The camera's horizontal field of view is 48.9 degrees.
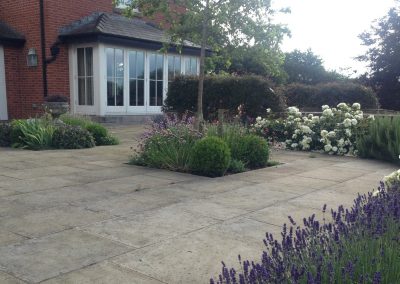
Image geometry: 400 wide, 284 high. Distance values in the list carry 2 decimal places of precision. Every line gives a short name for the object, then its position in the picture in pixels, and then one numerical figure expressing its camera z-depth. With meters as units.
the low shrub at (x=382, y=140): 8.96
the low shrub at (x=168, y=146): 7.52
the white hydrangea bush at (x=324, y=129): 10.35
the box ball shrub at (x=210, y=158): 6.99
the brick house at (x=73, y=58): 15.12
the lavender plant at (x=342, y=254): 2.27
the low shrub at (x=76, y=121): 11.39
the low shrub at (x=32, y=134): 10.00
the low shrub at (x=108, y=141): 10.97
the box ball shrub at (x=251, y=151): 8.00
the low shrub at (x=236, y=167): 7.47
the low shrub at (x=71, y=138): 10.20
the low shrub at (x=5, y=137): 10.65
